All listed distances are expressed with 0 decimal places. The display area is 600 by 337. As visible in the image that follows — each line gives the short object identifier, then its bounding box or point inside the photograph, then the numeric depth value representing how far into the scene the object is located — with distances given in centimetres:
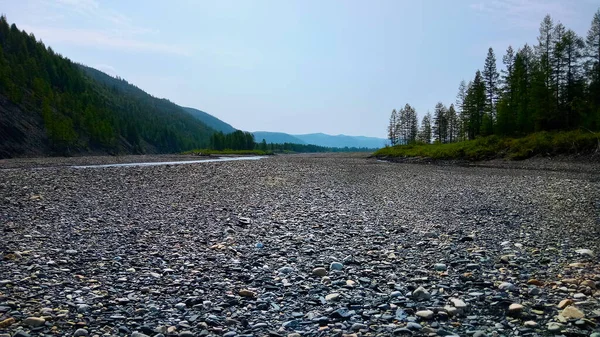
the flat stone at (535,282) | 634
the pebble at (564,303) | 537
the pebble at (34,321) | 484
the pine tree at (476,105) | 7875
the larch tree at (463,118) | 8897
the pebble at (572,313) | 501
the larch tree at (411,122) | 14150
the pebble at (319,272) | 716
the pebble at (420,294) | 591
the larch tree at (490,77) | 7794
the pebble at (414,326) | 489
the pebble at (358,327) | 492
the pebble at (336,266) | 753
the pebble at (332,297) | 595
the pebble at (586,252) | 800
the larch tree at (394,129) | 14875
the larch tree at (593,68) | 5297
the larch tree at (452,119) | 12206
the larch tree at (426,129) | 13712
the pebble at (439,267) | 732
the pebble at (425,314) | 521
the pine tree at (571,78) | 5617
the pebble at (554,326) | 471
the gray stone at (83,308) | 532
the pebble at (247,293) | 612
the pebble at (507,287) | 612
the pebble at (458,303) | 551
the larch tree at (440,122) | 11914
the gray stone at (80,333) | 465
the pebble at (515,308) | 524
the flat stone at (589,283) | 605
